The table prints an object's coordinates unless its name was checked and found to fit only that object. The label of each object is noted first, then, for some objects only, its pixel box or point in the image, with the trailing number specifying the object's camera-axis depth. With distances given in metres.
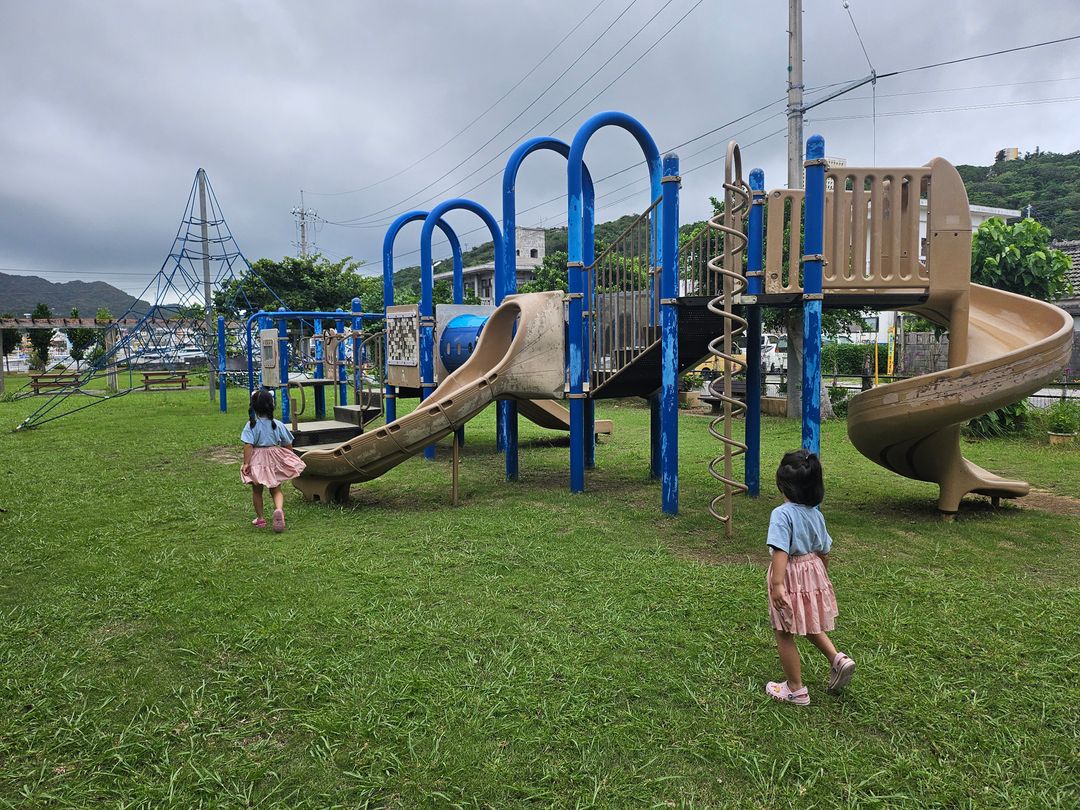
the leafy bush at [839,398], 15.48
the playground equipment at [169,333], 18.75
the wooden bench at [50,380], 19.95
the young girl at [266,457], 6.21
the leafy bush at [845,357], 26.23
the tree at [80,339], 43.03
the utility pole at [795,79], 12.73
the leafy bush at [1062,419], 10.94
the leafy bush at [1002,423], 11.79
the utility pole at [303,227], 56.50
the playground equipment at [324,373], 11.33
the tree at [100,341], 34.13
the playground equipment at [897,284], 5.79
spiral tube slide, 5.85
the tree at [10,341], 49.05
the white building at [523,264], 61.03
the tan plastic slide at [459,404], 6.95
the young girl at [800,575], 3.03
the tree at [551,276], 32.62
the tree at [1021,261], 11.86
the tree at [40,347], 44.72
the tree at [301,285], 37.38
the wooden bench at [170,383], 25.56
